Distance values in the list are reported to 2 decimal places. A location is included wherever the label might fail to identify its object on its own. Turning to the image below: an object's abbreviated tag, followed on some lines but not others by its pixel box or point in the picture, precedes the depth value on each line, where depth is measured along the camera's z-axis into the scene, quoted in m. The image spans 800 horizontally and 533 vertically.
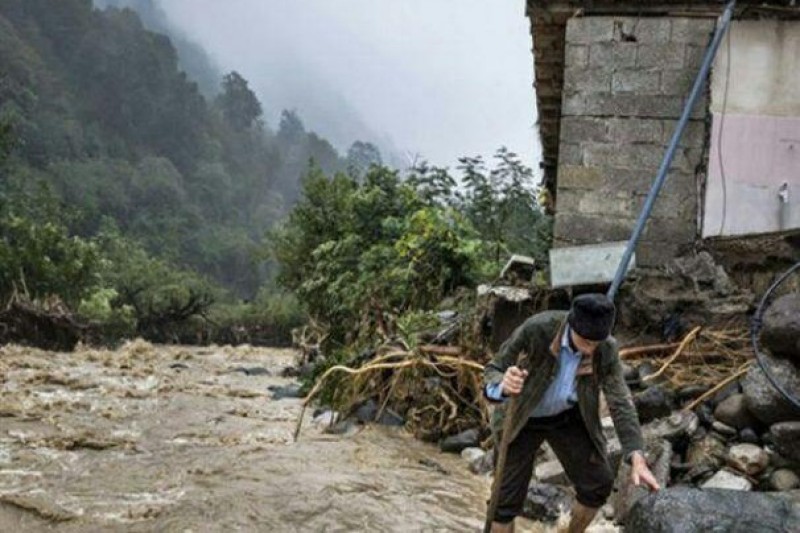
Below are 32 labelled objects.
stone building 7.23
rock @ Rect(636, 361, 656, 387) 6.43
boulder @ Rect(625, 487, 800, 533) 3.59
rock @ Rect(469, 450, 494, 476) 7.07
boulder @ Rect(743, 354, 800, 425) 5.18
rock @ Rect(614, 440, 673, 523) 5.18
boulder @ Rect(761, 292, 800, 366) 5.24
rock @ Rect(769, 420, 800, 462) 4.99
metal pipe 6.46
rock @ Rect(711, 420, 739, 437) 5.52
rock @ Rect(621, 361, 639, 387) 6.33
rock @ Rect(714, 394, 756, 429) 5.48
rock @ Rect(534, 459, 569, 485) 6.06
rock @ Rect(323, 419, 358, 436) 8.71
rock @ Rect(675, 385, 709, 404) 6.01
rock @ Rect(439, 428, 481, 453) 7.81
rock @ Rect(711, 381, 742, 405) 5.79
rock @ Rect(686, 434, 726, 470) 5.37
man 3.71
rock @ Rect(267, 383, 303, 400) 12.78
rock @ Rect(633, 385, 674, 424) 5.93
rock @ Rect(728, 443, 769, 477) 5.16
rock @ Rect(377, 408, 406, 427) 8.63
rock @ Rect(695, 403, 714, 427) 5.70
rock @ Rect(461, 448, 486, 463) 7.39
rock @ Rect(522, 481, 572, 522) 5.69
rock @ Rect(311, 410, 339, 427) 9.21
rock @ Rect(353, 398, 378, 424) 8.80
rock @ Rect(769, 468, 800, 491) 4.99
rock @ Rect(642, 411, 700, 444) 5.64
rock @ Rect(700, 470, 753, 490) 5.08
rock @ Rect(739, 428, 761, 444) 5.37
